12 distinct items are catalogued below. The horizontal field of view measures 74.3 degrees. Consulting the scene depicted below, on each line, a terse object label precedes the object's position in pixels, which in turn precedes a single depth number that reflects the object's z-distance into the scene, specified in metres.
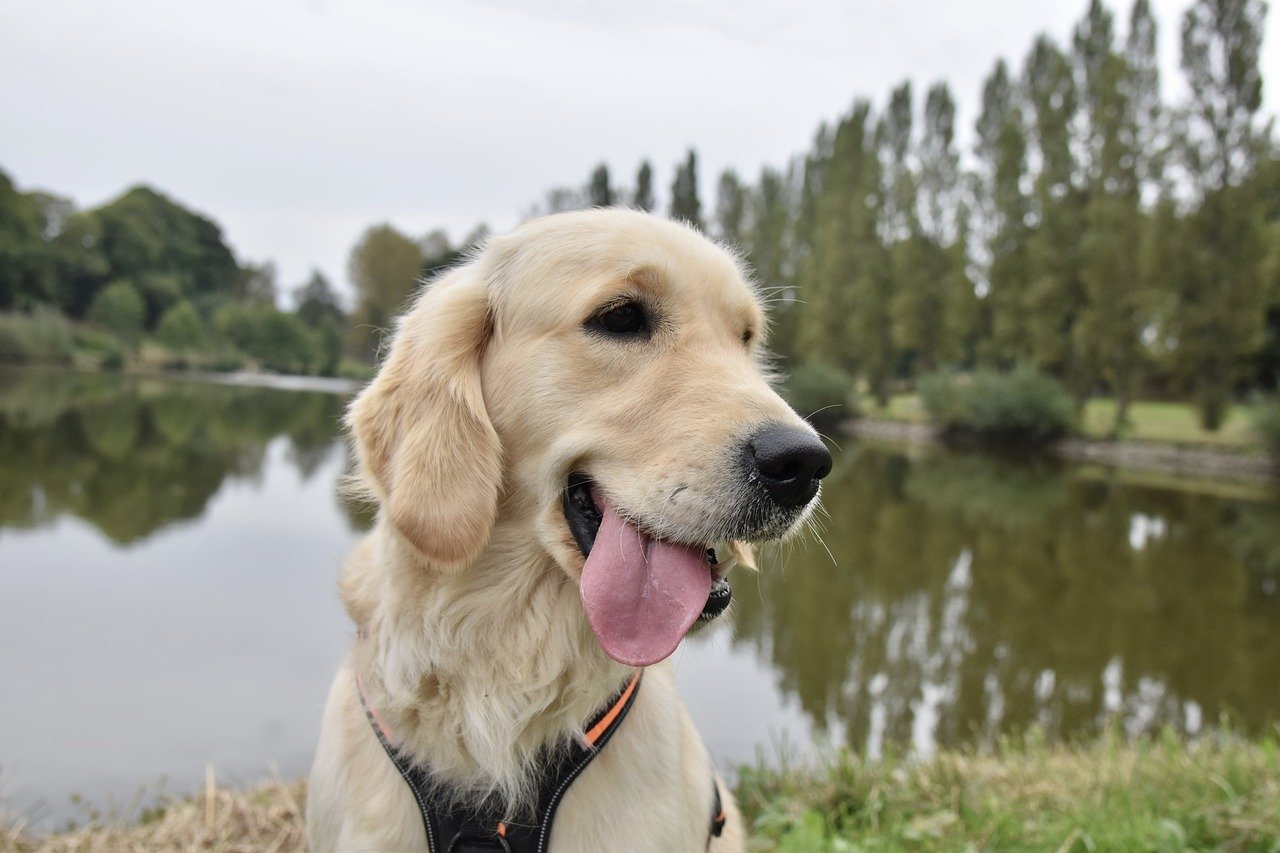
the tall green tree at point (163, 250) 68.50
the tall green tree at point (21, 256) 54.88
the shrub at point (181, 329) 63.19
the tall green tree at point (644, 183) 49.94
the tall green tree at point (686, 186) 51.59
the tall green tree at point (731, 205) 60.41
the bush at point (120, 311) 59.38
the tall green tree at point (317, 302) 90.75
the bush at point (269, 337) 70.94
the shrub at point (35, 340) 44.97
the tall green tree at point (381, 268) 71.25
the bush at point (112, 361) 54.22
